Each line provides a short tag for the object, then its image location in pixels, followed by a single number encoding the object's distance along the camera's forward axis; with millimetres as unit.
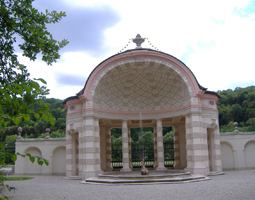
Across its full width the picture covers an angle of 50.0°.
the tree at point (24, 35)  7562
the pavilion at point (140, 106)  20359
